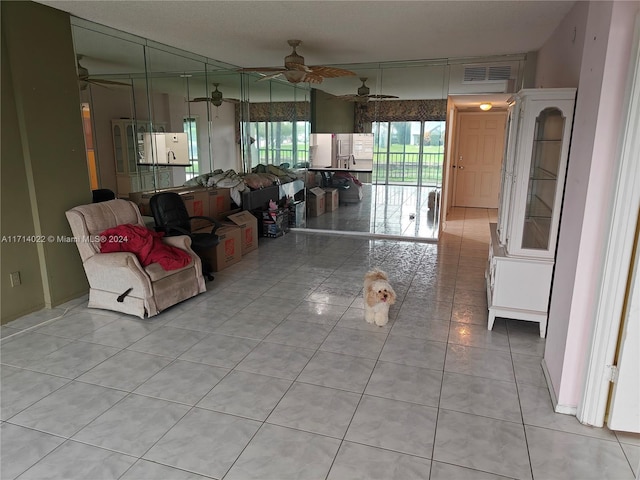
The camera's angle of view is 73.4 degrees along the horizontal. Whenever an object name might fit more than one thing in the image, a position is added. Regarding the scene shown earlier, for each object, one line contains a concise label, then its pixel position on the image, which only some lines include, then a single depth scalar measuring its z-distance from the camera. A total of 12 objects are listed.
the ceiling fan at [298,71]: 4.21
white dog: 3.38
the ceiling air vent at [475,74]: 5.51
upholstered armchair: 3.51
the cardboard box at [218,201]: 5.60
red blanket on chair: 3.64
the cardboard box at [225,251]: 4.87
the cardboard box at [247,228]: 5.48
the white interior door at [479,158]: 8.84
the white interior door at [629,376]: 2.04
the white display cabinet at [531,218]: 3.10
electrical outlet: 3.51
